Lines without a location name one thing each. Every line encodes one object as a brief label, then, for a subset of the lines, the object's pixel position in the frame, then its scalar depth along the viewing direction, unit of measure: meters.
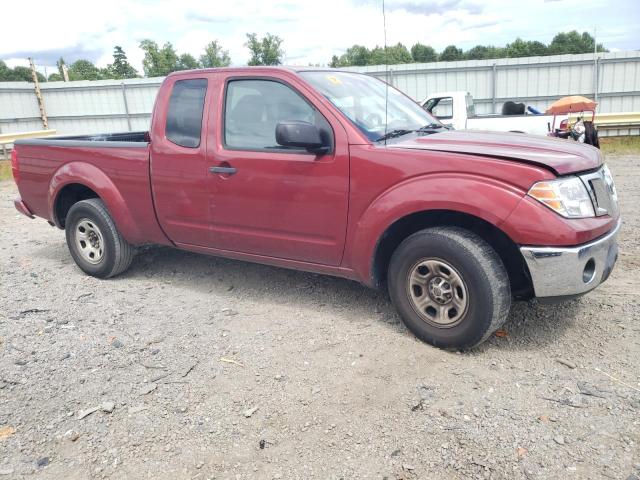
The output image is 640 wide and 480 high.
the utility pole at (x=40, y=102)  20.11
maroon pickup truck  3.13
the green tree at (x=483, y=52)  68.19
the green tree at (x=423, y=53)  74.95
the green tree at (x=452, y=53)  71.96
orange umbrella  12.63
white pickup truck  11.60
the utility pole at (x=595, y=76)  16.66
